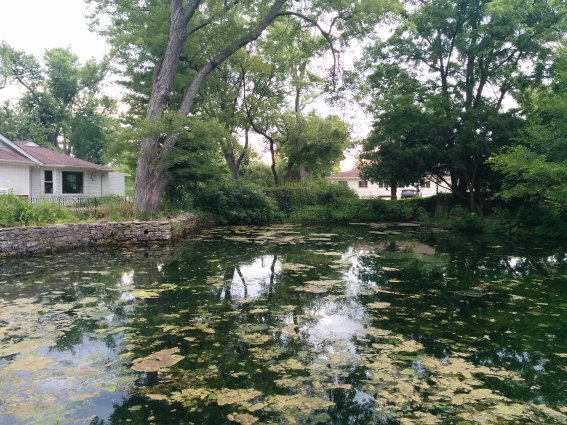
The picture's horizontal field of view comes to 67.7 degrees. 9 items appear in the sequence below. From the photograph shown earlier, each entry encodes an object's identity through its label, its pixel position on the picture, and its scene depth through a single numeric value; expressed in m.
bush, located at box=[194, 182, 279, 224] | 20.53
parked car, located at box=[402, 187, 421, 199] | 43.47
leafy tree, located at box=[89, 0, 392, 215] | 16.22
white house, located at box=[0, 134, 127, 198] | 20.14
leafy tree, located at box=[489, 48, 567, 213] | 14.38
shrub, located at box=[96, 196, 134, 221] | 14.30
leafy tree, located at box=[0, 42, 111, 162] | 36.09
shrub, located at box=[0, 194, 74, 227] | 11.38
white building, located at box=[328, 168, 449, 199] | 48.82
